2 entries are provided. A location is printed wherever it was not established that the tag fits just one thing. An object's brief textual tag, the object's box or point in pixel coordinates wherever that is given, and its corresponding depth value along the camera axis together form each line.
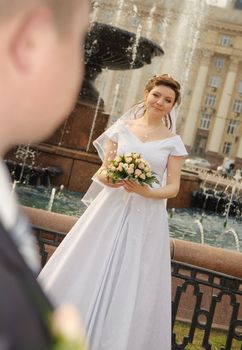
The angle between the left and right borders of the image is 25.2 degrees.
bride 3.57
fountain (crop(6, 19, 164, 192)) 11.91
